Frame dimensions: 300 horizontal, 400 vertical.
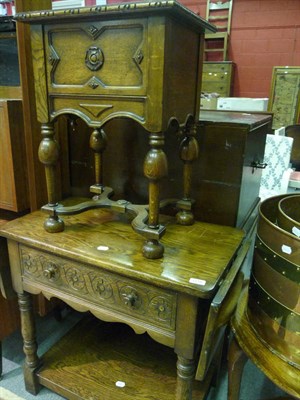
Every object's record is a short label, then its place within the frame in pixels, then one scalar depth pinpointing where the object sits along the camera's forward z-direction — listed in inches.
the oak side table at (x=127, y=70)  32.8
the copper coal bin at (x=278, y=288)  31.6
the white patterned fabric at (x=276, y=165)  85.4
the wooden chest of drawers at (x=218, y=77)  209.6
